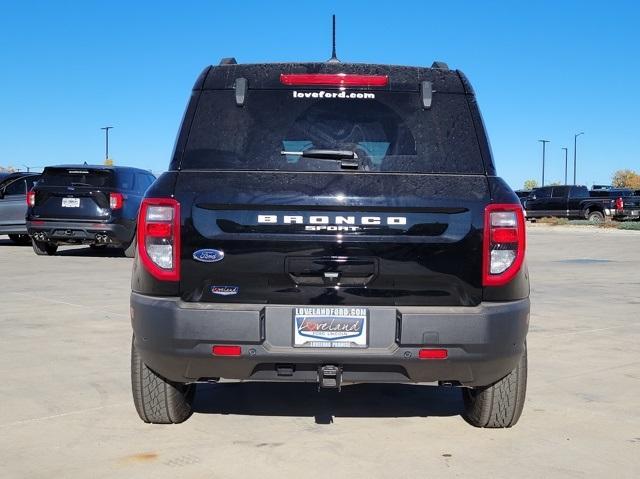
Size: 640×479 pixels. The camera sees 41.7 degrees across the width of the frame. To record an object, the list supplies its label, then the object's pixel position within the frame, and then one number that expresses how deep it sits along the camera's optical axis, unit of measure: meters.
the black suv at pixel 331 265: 3.91
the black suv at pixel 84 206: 15.41
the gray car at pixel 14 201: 18.77
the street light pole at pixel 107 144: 79.69
